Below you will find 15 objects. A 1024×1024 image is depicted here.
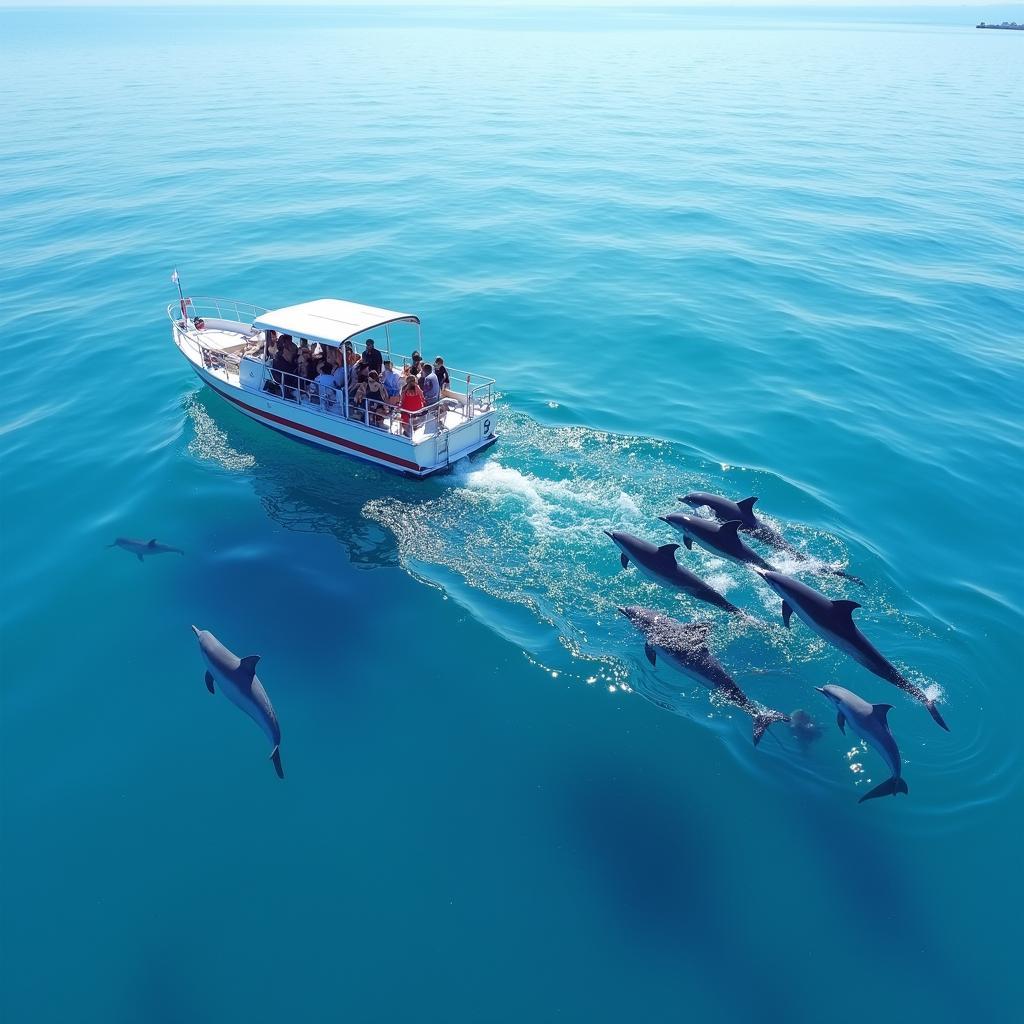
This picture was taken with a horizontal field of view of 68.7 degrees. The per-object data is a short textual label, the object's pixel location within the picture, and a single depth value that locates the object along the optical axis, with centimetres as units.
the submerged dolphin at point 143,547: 2022
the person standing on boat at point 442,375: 2389
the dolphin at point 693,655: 1584
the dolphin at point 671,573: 1783
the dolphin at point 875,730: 1399
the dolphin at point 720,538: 1867
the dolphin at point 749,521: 1936
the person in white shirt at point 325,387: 2359
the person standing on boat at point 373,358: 2366
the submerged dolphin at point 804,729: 1543
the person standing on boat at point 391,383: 2334
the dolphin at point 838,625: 1572
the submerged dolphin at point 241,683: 1437
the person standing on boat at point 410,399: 2262
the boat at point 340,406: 2270
